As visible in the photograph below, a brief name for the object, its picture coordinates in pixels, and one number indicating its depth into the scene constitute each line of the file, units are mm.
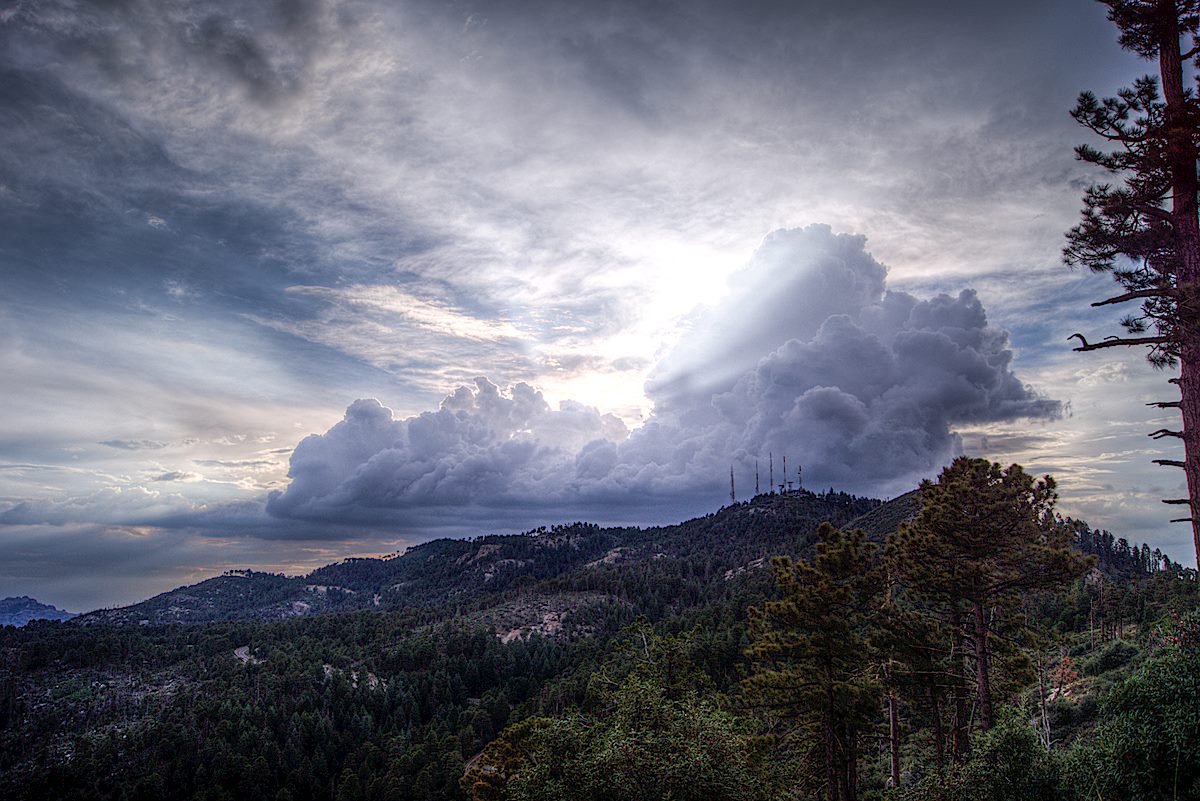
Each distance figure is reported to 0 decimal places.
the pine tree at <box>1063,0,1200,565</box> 13562
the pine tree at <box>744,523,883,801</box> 27141
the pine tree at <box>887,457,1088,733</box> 23266
